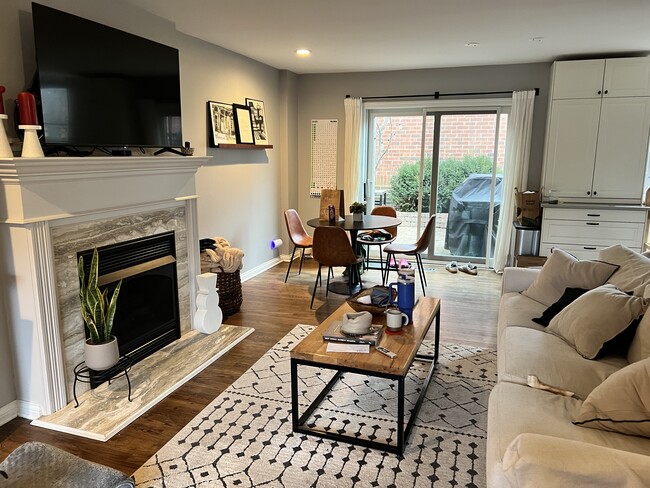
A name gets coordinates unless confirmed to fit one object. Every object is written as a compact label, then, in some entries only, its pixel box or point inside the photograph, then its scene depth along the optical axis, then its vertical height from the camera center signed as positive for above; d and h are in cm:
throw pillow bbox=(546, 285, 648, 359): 226 -73
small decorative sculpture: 372 -111
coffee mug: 260 -84
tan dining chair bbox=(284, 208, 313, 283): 527 -79
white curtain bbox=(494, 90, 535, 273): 553 +2
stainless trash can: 523 -82
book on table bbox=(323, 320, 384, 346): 241 -88
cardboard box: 527 -49
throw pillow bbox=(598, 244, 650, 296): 253 -57
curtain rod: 562 +81
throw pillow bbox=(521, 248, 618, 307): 286 -68
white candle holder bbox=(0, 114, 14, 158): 236 +6
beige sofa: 126 -89
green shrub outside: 604 -22
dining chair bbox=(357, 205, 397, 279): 516 -79
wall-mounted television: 260 +45
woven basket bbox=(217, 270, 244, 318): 419 -115
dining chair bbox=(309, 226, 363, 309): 433 -79
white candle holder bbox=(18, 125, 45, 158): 242 +7
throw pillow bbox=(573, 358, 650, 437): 161 -81
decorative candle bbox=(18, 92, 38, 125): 242 +25
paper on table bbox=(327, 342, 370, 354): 236 -91
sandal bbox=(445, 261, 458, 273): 588 -127
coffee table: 221 -93
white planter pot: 266 -108
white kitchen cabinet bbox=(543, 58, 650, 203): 484 +36
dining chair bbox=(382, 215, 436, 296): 487 -89
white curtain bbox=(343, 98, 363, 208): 616 +14
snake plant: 265 -82
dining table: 460 -61
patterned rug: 212 -137
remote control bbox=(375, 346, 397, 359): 230 -91
